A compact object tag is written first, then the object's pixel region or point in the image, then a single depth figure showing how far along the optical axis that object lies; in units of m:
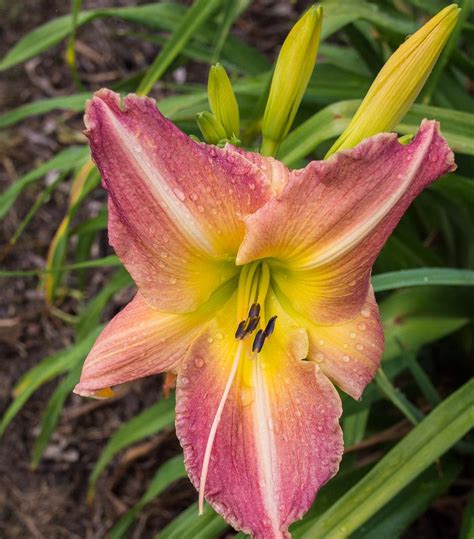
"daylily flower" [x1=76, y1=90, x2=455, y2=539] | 0.25
